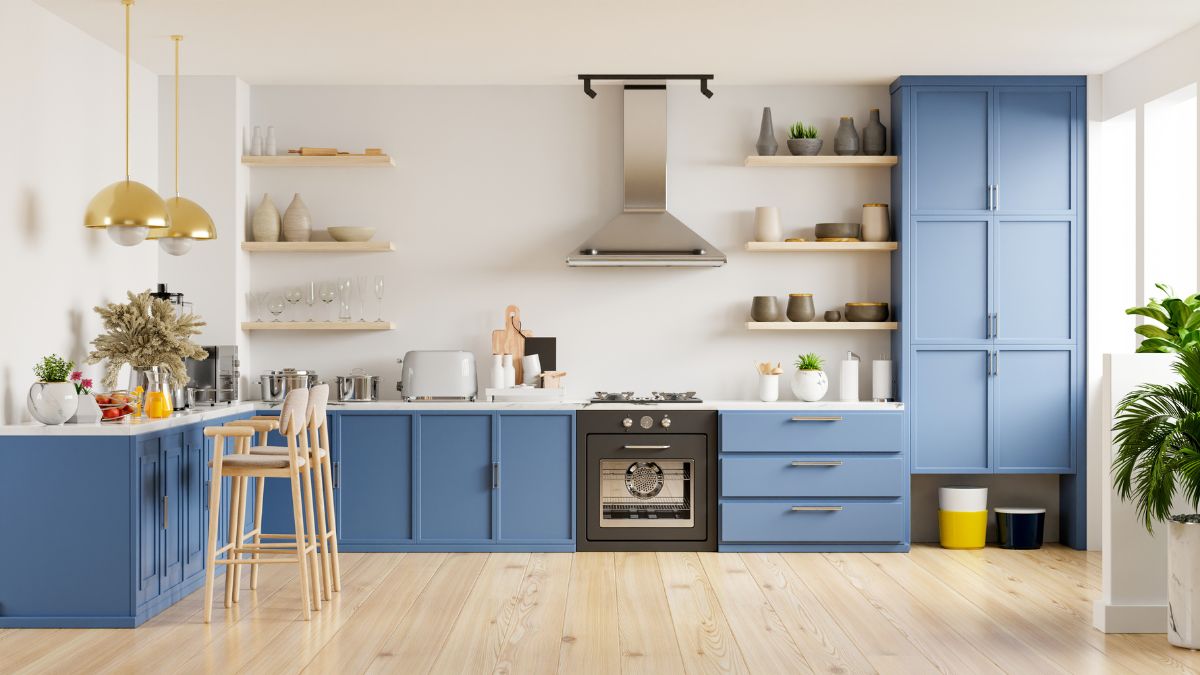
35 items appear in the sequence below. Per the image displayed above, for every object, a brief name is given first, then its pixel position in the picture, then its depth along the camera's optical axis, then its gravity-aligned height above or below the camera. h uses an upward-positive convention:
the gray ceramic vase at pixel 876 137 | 5.90 +1.15
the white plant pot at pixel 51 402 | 4.10 -0.25
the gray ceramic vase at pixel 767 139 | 5.92 +1.14
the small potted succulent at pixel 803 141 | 5.89 +1.12
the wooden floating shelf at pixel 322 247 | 5.83 +0.51
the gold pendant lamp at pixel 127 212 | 4.41 +0.53
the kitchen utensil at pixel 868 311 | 5.89 +0.17
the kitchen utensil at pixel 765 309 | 5.92 +0.18
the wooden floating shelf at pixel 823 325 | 5.86 +0.09
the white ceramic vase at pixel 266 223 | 5.90 +0.65
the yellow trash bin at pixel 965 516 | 5.79 -0.95
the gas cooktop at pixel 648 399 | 5.71 -0.31
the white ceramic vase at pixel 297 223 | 5.91 +0.65
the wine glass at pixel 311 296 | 6.01 +0.24
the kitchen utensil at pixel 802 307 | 5.91 +0.19
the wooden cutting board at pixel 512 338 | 5.97 +0.01
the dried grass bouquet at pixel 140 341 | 4.62 -0.02
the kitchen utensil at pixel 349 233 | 5.86 +0.59
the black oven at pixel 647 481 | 5.62 -0.75
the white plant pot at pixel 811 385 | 5.79 -0.24
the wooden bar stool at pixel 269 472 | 4.17 -0.53
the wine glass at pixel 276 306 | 5.99 +0.18
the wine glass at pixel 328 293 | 5.96 +0.26
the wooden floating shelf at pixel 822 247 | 5.83 +0.53
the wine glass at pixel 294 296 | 5.96 +0.24
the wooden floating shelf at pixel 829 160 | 5.87 +1.01
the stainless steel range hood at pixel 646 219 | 5.82 +0.68
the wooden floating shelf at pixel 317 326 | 5.87 +0.07
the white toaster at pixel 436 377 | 5.74 -0.21
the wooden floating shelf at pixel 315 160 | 5.85 +0.99
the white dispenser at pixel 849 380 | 5.89 -0.22
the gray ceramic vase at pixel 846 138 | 5.90 +1.14
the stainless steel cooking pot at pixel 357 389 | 5.79 -0.28
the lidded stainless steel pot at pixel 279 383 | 5.79 -0.25
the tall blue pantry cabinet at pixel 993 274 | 5.78 +0.38
